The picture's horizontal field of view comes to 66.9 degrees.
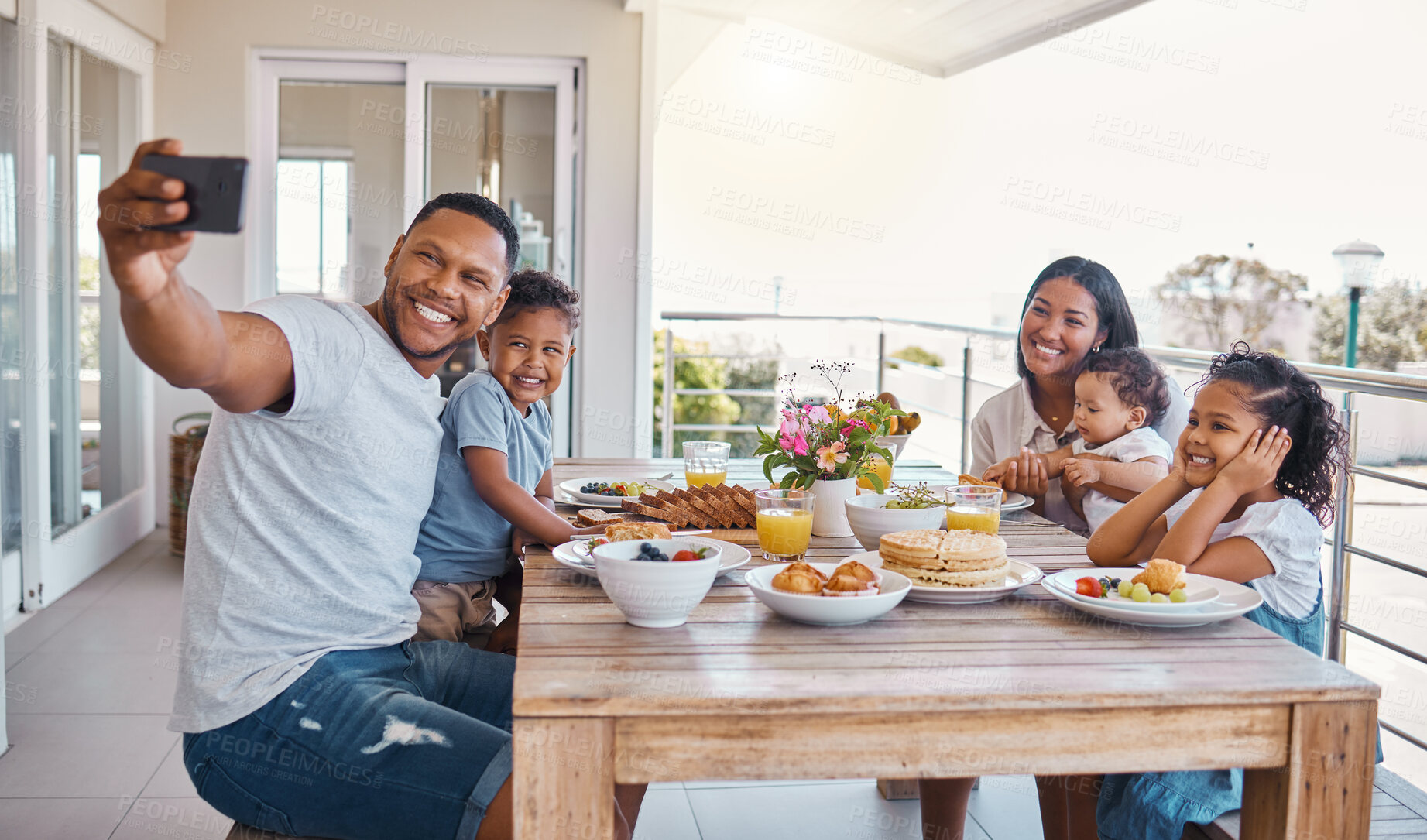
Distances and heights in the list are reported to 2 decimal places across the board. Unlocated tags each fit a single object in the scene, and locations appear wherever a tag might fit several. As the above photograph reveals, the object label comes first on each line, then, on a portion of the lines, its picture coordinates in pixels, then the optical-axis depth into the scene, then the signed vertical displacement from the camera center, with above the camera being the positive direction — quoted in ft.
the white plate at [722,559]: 4.75 -0.89
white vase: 5.79 -0.75
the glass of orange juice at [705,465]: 6.83 -0.64
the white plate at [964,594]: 4.37 -0.90
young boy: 5.71 -0.66
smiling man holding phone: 4.03 -0.93
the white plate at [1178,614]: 4.05 -0.89
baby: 6.58 -0.35
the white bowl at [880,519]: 5.30 -0.74
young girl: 5.10 -0.59
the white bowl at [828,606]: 3.96 -0.88
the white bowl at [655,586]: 3.83 -0.81
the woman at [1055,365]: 7.36 +0.07
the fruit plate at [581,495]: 6.67 -0.84
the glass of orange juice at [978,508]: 5.21 -0.66
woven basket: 13.85 -1.63
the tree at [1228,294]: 48.57 +3.95
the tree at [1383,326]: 45.98 +2.53
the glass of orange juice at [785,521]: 4.94 -0.71
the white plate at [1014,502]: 6.61 -0.80
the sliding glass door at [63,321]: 11.18 +0.25
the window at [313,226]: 15.31 +1.79
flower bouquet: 5.59 -0.39
